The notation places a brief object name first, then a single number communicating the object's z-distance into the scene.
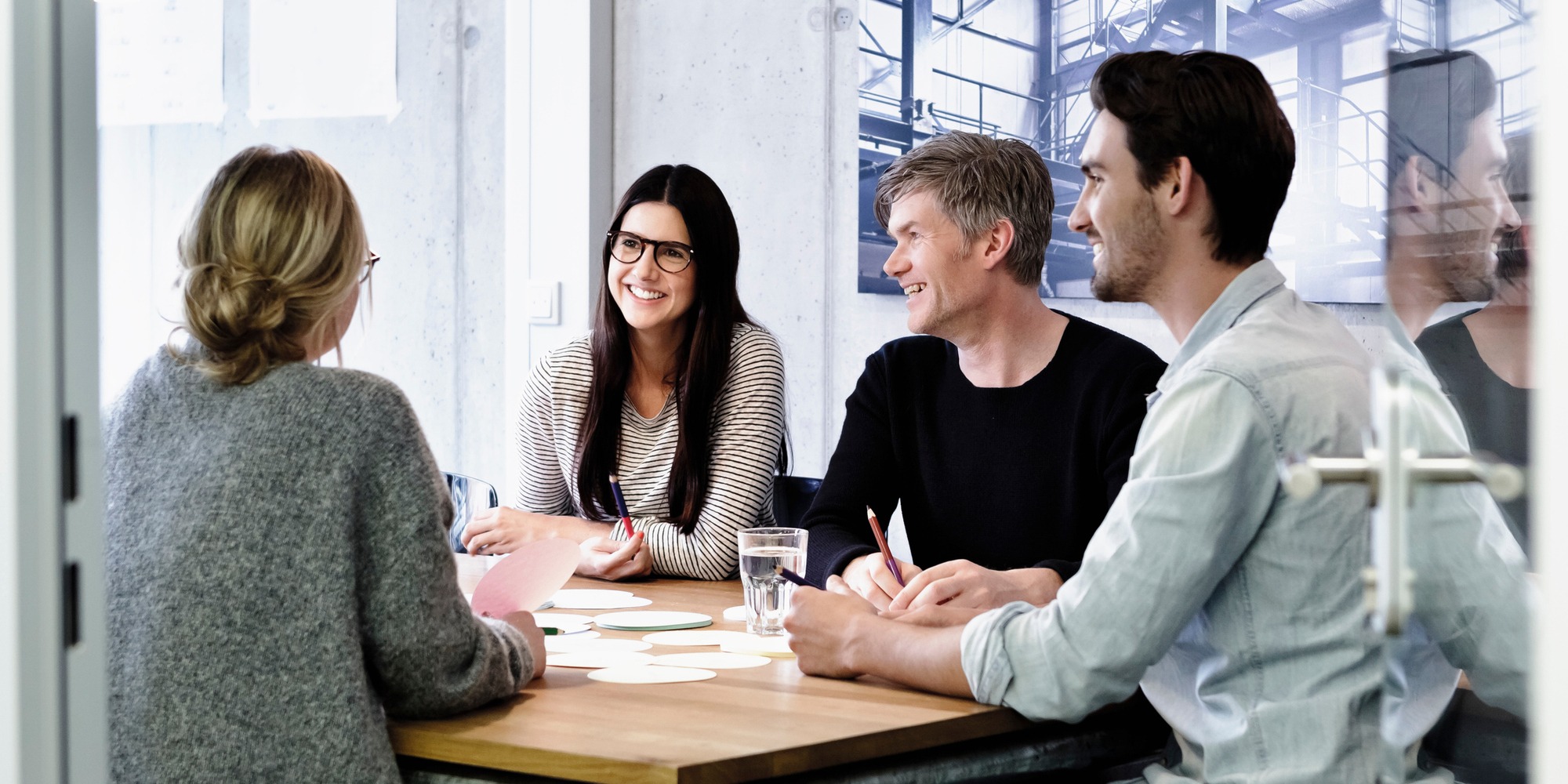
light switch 4.12
